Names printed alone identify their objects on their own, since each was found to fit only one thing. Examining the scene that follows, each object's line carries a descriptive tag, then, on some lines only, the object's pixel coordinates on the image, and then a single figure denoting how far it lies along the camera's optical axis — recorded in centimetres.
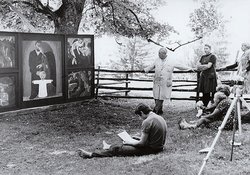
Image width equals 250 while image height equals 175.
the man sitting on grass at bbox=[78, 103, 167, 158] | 644
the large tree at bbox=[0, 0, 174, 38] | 1391
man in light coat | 1091
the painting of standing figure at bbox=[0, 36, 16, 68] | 1047
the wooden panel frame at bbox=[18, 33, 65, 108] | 1112
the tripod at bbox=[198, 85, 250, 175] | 541
